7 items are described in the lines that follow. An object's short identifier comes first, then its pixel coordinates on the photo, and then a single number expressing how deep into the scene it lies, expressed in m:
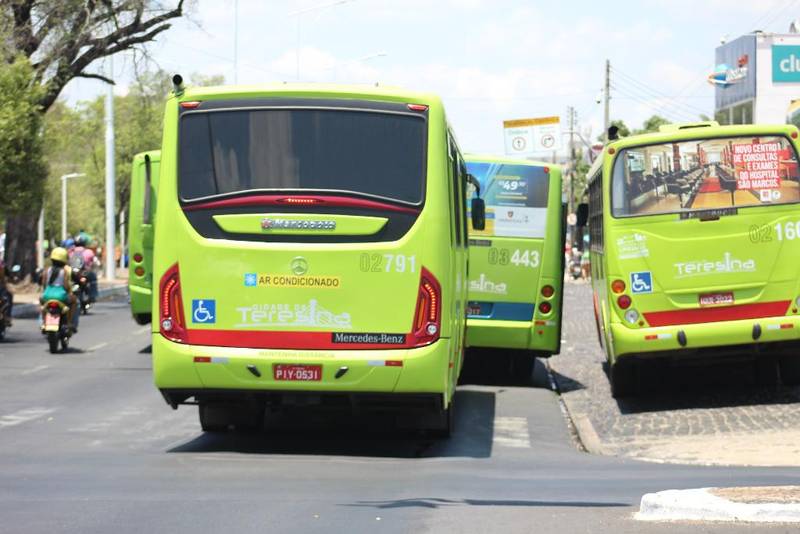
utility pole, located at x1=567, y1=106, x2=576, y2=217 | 90.38
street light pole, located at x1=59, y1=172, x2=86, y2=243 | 77.38
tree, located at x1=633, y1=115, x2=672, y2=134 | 99.06
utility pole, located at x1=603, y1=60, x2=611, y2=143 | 69.12
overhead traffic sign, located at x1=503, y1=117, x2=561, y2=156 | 78.62
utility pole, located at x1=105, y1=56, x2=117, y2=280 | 50.56
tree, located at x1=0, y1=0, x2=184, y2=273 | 36.41
